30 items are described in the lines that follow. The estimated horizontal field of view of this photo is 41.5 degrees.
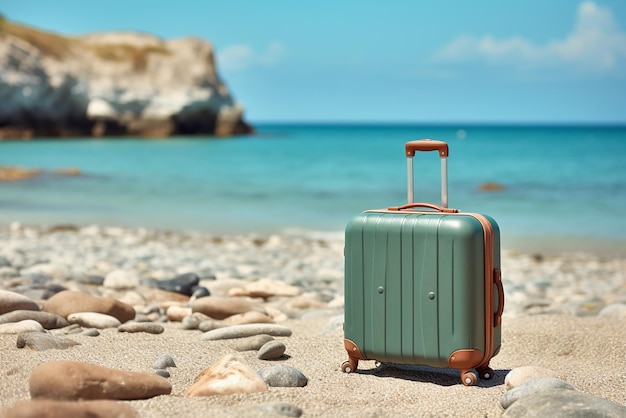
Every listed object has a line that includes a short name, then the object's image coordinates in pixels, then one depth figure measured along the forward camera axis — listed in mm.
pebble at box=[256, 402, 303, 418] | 3071
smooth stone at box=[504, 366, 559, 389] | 3553
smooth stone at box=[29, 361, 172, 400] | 3098
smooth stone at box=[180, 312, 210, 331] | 4938
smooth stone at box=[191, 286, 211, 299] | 6168
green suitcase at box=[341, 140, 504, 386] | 3469
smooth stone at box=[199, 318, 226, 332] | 4840
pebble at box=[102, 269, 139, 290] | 6699
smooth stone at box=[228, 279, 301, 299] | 6363
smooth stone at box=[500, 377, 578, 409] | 3234
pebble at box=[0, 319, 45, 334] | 4391
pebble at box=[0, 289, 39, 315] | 4836
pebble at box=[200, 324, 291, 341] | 4516
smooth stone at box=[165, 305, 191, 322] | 5270
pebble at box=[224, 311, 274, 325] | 5148
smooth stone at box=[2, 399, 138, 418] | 2758
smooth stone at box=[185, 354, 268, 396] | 3301
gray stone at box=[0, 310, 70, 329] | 4633
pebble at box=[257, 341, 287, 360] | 4113
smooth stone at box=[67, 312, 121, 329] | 4789
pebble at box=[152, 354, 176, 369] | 3791
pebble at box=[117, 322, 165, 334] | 4660
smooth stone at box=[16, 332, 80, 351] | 4061
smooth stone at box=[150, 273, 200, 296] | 6297
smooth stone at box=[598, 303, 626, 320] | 5516
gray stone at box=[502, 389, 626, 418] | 2955
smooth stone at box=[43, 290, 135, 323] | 4973
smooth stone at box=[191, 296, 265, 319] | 5262
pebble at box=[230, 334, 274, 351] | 4309
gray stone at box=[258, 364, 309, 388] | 3496
